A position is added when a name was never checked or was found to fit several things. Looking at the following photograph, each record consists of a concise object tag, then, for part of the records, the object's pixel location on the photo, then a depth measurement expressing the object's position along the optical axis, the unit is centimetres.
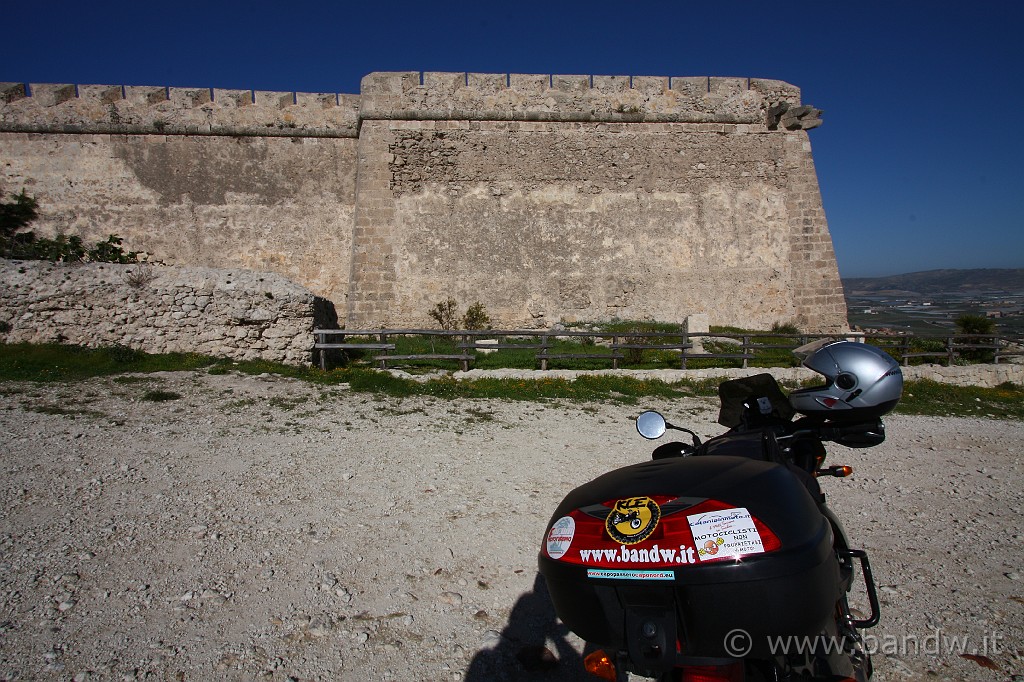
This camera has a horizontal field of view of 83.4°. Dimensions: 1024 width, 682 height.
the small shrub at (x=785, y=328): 1634
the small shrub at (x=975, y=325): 1392
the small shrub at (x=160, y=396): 786
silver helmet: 231
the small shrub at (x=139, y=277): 1028
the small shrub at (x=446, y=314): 1582
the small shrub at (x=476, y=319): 1559
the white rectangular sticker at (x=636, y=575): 159
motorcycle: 156
